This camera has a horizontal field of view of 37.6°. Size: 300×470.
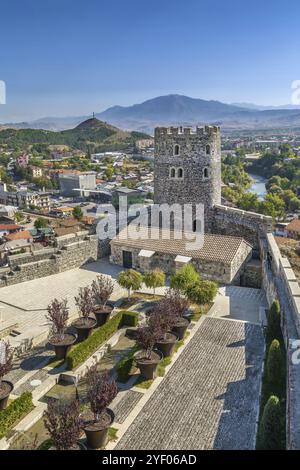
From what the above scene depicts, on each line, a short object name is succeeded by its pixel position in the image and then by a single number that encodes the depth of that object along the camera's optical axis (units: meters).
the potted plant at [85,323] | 15.69
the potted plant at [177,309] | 15.16
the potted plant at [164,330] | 14.07
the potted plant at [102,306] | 16.89
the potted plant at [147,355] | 13.30
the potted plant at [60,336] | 14.56
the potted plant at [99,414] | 10.39
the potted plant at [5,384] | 11.84
